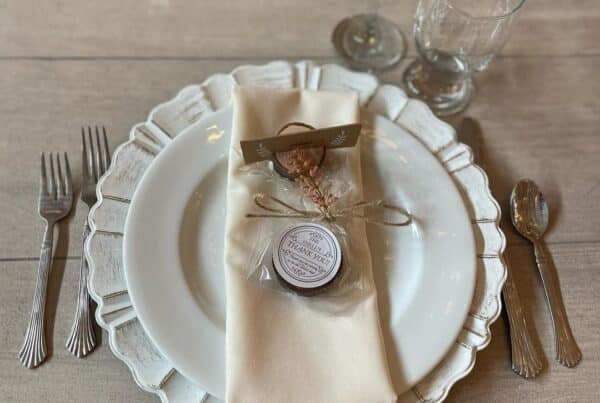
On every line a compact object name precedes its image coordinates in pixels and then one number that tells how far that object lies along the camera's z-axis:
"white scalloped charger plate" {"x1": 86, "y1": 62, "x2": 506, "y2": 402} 0.60
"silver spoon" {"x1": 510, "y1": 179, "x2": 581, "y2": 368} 0.67
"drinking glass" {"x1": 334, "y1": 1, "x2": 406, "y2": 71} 0.88
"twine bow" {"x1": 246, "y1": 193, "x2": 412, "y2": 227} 0.65
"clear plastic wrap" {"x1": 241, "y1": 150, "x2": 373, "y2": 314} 0.62
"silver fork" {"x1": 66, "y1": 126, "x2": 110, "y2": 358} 0.63
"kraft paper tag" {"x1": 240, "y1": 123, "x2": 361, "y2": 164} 0.65
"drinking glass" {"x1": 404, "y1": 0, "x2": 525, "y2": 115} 0.75
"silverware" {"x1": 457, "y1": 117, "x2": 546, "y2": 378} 0.66
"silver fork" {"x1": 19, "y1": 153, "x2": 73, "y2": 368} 0.63
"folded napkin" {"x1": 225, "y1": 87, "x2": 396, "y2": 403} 0.56
